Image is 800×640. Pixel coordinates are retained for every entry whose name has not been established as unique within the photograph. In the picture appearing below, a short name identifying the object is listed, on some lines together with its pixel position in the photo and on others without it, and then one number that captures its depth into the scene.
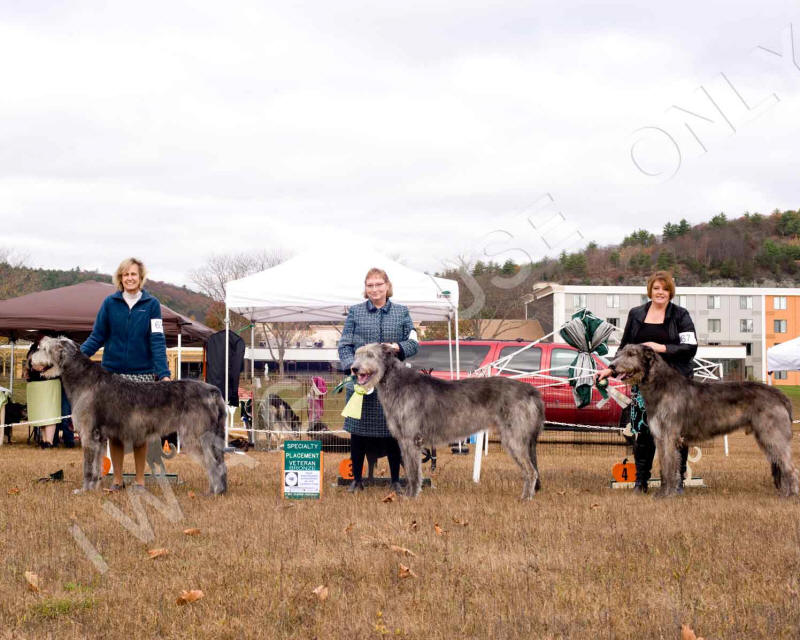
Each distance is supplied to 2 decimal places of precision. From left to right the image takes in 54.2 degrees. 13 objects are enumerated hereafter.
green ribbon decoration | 7.60
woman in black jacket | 6.80
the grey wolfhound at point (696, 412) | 6.56
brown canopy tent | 12.27
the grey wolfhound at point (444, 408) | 6.57
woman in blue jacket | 6.79
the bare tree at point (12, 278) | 39.41
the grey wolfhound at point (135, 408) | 6.57
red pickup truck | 12.36
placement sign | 6.57
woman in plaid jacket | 6.94
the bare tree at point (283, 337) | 41.51
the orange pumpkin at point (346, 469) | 7.49
